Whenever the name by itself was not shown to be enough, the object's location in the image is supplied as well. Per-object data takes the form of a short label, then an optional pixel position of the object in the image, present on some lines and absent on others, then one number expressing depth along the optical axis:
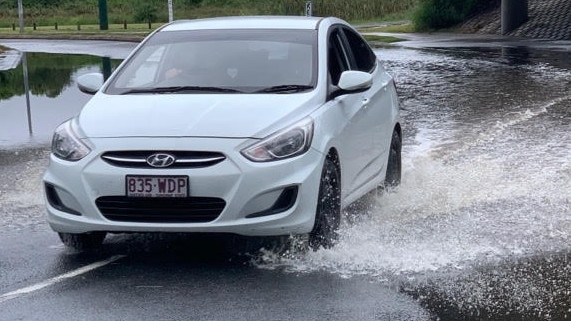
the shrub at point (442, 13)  41.91
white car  6.35
